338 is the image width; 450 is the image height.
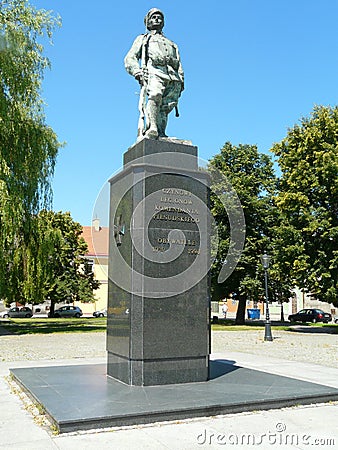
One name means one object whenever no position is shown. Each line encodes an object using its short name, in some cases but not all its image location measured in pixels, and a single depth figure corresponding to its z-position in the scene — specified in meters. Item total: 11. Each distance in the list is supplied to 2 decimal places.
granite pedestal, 7.64
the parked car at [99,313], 52.94
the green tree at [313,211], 24.69
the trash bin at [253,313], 54.02
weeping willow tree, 19.12
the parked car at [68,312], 47.81
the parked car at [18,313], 47.22
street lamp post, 20.12
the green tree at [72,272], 39.34
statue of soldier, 8.77
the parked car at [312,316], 43.00
